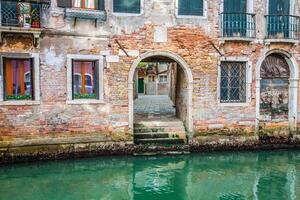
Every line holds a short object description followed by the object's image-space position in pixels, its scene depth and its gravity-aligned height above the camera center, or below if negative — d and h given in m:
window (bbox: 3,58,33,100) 9.09 +0.14
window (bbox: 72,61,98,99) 9.76 +0.12
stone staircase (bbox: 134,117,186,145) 10.34 -1.52
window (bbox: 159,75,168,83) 34.47 +0.51
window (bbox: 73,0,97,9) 9.58 +2.31
